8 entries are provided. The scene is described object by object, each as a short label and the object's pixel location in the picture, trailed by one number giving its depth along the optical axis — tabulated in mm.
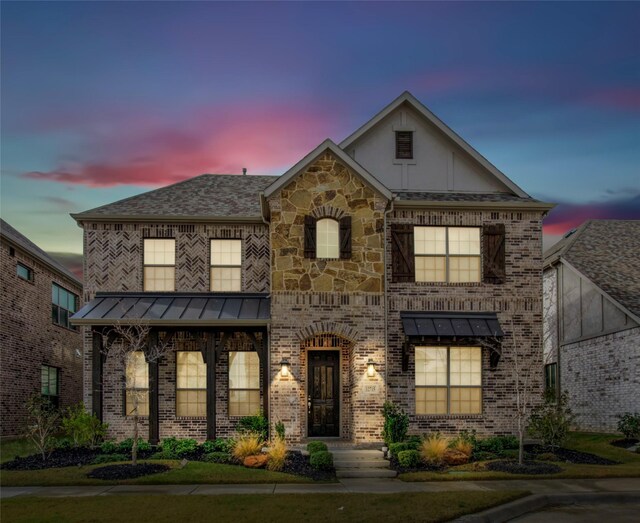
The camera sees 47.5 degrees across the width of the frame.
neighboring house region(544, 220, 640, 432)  24812
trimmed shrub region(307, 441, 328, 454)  18453
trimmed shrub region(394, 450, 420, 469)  18078
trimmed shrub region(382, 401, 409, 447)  20109
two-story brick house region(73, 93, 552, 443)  20938
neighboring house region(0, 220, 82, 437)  26219
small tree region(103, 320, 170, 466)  20016
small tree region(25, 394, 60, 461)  18614
